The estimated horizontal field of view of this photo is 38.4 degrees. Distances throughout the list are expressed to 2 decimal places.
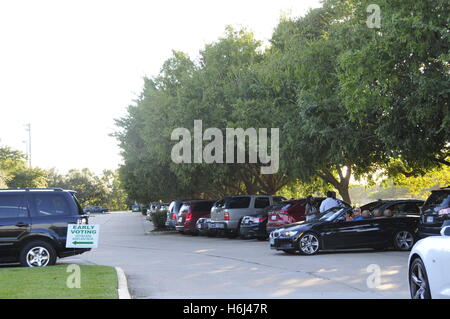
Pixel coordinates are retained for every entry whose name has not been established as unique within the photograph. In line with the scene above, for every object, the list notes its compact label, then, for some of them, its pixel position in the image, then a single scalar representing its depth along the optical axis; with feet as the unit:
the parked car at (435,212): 47.60
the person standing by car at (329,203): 67.00
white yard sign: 47.16
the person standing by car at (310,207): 71.36
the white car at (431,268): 24.67
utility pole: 280.72
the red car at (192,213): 100.83
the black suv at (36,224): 49.21
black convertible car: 57.93
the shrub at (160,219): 125.59
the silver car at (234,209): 86.84
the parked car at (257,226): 79.66
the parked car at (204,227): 92.38
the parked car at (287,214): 72.84
